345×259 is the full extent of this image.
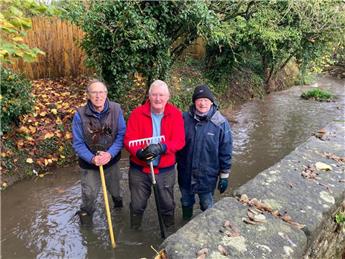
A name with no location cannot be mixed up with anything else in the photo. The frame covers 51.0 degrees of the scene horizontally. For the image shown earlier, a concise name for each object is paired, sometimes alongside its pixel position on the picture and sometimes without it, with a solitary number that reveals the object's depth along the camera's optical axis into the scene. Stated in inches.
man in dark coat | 156.6
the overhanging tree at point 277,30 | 376.5
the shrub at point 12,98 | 222.7
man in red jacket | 149.0
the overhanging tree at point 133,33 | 242.4
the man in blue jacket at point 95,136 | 156.5
